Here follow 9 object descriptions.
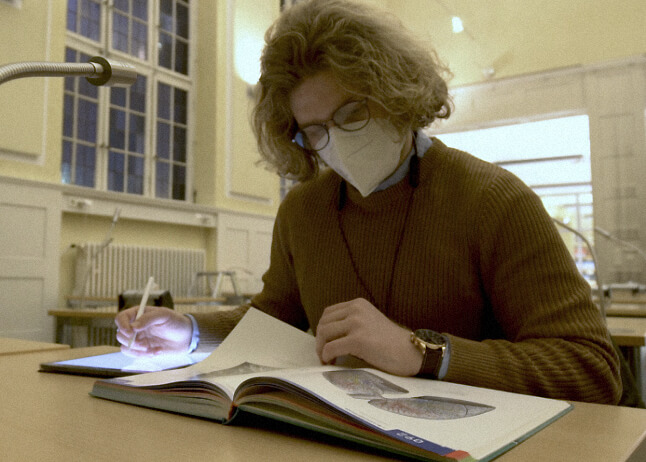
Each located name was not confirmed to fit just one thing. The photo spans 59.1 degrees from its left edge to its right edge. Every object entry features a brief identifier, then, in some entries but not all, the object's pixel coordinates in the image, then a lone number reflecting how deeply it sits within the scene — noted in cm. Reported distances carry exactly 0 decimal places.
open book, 48
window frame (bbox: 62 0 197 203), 459
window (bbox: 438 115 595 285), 777
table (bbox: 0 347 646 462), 49
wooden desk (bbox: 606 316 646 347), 169
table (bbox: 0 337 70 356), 116
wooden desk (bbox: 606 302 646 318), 259
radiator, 417
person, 85
